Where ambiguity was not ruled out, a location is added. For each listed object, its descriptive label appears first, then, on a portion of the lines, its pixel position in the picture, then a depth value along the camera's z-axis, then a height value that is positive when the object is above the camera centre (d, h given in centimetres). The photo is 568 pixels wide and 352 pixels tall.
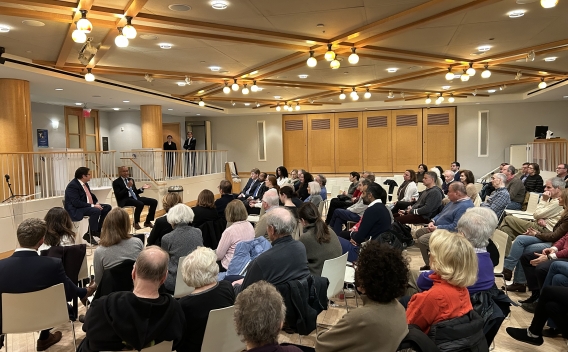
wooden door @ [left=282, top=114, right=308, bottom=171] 1717 +57
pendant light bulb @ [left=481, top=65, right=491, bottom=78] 850 +158
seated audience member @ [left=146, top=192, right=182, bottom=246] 448 -78
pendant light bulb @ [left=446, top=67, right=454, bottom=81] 890 +164
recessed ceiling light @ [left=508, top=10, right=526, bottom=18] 558 +184
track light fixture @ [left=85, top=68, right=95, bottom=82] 775 +149
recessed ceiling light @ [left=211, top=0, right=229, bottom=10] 498 +182
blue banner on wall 1332 +64
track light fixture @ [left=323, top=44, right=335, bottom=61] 687 +162
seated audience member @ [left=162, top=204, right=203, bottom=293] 384 -77
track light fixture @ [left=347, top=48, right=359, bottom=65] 679 +154
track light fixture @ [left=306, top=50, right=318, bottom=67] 694 +153
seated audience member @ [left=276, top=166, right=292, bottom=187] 1028 -52
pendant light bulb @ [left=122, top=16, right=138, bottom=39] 510 +153
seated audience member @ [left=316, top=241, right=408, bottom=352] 188 -73
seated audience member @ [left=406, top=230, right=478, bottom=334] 226 -73
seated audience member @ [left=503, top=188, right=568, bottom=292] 453 -110
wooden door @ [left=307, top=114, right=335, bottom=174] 1689 +45
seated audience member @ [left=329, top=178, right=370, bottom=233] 673 -96
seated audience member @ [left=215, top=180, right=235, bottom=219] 623 -63
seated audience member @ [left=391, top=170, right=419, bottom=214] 809 -81
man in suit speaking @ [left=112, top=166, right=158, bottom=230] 902 -79
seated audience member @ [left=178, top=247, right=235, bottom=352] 246 -83
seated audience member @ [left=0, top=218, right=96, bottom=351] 308 -80
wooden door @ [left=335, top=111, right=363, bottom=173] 1658 +49
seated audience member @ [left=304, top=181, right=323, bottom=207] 725 -68
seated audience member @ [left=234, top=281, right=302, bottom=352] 174 -68
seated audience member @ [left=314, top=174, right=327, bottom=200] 889 -64
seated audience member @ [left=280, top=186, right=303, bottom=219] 568 -56
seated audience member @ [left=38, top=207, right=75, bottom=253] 397 -68
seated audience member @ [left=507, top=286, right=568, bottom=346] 329 -130
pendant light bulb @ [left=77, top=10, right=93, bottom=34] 475 +151
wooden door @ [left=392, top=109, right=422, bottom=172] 1595 +53
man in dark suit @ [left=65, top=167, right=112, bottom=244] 724 -77
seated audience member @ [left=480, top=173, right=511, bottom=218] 610 -66
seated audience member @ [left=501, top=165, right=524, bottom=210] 729 -74
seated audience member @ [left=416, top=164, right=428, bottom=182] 1074 -50
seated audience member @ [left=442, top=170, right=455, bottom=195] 889 -50
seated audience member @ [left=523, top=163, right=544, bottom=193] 833 -60
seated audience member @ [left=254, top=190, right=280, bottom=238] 516 -55
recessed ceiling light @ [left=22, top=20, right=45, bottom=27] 559 +183
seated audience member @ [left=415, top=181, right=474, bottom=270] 528 -76
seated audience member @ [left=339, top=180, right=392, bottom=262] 512 -84
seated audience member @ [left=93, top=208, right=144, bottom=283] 349 -74
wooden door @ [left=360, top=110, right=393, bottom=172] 1625 +49
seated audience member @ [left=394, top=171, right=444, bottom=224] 666 -84
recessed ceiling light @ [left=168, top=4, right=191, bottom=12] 513 +184
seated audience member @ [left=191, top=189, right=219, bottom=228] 505 -64
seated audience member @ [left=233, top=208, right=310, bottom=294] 296 -73
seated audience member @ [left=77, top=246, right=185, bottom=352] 212 -82
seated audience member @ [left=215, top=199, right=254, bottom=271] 414 -81
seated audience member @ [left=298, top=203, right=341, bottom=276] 380 -78
